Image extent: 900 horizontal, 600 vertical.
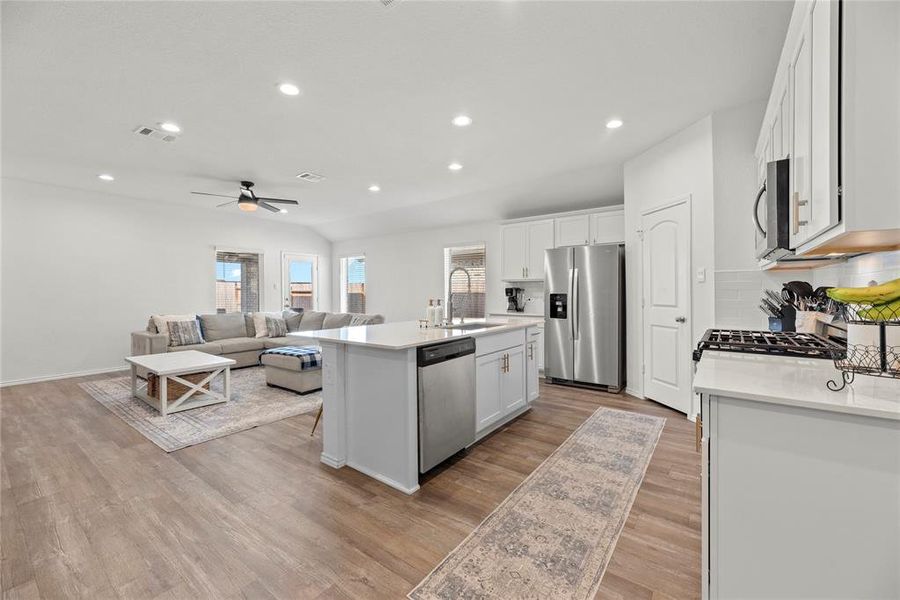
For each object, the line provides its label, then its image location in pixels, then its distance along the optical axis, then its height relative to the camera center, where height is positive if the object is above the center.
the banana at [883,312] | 1.11 -0.07
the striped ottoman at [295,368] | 4.44 -0.87
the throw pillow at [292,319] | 6.81 -0.40
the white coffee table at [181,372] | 3.70 -0.76
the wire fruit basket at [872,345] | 1.08 -0.17
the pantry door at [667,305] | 3.52 -0.12
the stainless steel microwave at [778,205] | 1.54 +0.37
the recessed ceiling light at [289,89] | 2.68 +1.54
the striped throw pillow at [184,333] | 5.40 -0.51
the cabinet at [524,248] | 5.48 +0.71
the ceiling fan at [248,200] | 4.83 +1.30
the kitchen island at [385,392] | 2.26 -0.67
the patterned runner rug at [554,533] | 1.54 -1.21
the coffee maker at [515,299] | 5.88 -0.07
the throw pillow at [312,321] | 6.70 -0.43
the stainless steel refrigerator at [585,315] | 4.41 -0.27
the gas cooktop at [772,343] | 1.61 -0.26
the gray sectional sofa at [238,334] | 5.24 -0.56
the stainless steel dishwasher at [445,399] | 2.35 -0.71
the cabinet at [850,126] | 0.98 +0.47
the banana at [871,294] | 1.10 -0.01
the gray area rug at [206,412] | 3.23 -1.17
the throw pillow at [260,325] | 6.38 -0.47
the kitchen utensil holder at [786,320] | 2.50 -0.20
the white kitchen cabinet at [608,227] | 4.82 +0.88
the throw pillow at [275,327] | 6.42 -0.51
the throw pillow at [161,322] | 5.39 -0.34
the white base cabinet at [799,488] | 0.98 -0.57
